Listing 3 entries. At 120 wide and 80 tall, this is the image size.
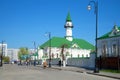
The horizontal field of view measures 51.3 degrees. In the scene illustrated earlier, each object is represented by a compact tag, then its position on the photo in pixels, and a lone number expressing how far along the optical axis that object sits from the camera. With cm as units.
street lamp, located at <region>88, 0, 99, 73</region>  1610
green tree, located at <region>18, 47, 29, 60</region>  7903
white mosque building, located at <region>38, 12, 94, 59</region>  5440
